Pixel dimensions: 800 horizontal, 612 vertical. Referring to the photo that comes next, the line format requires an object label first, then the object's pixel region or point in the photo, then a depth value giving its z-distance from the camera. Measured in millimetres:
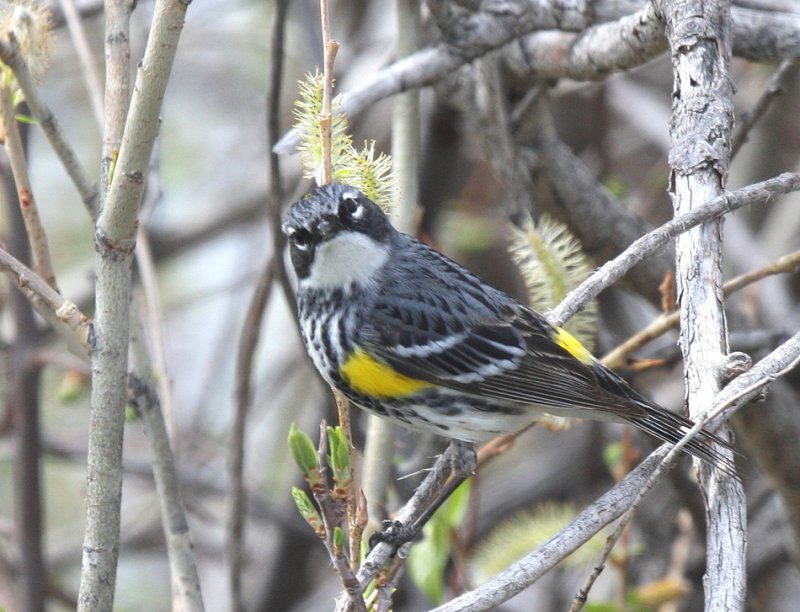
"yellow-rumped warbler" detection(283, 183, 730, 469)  5031
